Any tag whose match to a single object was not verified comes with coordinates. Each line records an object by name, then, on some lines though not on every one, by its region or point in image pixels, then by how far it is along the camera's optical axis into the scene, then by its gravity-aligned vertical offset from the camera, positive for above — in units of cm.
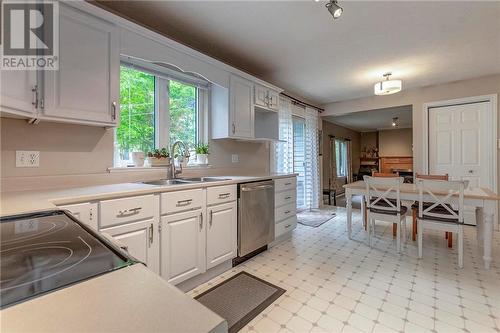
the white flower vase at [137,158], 218 +9
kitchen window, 219 +62
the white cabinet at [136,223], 147 -38
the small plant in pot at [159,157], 230 +10
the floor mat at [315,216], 403 -94
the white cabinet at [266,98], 318 +99
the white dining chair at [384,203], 273 -46
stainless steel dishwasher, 243 -55
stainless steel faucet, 239 +4
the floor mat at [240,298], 166 -106
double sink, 222 -14
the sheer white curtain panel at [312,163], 487 +8
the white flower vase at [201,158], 278 +11
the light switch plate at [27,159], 157 +6
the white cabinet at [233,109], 278 +71
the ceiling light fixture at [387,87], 315 +110
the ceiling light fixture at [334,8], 165 +113
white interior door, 379 +40
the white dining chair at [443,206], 237 -45
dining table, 229 -37
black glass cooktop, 48 -24
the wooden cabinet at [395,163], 875 +12
